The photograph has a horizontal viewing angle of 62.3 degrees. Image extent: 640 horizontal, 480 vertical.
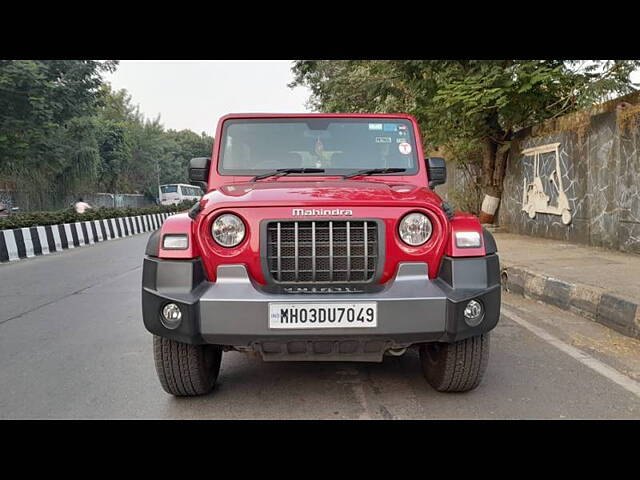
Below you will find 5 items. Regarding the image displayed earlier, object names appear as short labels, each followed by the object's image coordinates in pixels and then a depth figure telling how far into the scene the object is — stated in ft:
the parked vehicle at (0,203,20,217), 64.64
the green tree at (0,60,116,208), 59.98
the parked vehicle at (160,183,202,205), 144.78
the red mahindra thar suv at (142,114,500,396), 9.68
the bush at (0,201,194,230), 42.42
